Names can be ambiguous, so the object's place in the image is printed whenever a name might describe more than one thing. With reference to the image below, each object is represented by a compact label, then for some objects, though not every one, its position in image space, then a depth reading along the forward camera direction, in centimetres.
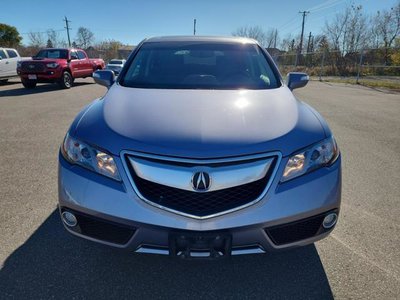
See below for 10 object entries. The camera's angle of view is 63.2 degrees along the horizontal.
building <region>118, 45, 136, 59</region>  6017
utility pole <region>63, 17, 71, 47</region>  6421
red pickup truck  1301
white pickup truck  1465
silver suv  181
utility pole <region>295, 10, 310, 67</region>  4637
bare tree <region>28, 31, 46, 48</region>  5742
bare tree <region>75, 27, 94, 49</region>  6712
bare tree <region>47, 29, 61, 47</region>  6231
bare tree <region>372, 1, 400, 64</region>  3145
